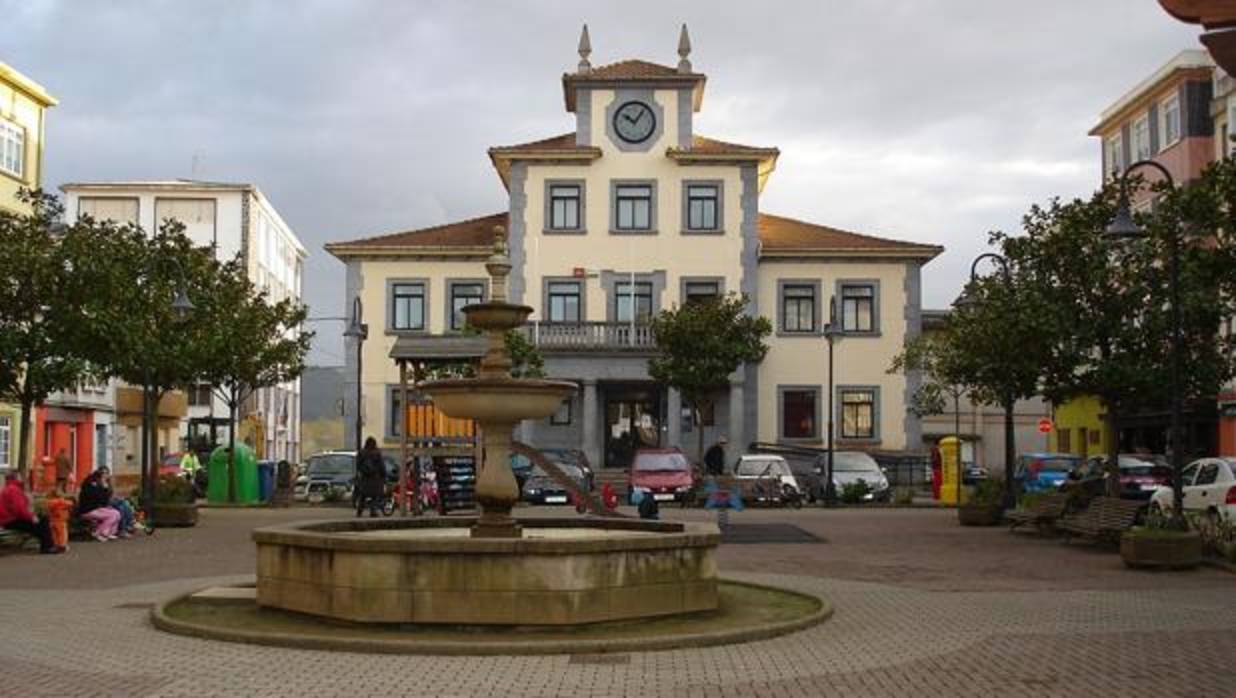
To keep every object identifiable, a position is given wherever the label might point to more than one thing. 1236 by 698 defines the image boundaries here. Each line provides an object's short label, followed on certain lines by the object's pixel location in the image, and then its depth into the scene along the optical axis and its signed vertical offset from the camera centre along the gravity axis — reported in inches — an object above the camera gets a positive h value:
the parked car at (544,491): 1464.1 -43.5
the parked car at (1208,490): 953.5 -27.9
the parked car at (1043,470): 1542.8 -23.9
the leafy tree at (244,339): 1330.0 +102.6
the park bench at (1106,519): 868.4 -42.3
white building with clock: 1971.0 +235.7
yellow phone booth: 1587.1 -22.4
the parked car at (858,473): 1578.5 -27.9
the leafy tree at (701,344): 1756.9 +121.9
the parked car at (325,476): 1571.4 -31.8
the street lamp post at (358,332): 1577.3 +124.8
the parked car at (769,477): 1481.3 -30.1
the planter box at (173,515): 1110.3 -51.4
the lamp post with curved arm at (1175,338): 799.1 +60.6
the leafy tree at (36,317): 965.8 +85.2
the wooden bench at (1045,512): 991.0 -43.5
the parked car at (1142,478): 1227.9 -25.1
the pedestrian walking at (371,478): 1152.8 -24.4
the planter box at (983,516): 1165.7 -53.5
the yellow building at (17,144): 1871.3 +389.2
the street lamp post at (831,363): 1517.0 +92.9
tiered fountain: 477.7 -40.4
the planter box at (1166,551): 751.1 -52.1
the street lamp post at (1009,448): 1148.3 -0.4
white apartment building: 2856.8 +476.4
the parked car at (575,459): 1525.2 -13.3
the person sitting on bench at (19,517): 848.3 -40.5
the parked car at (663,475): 1507.1 -28.5
